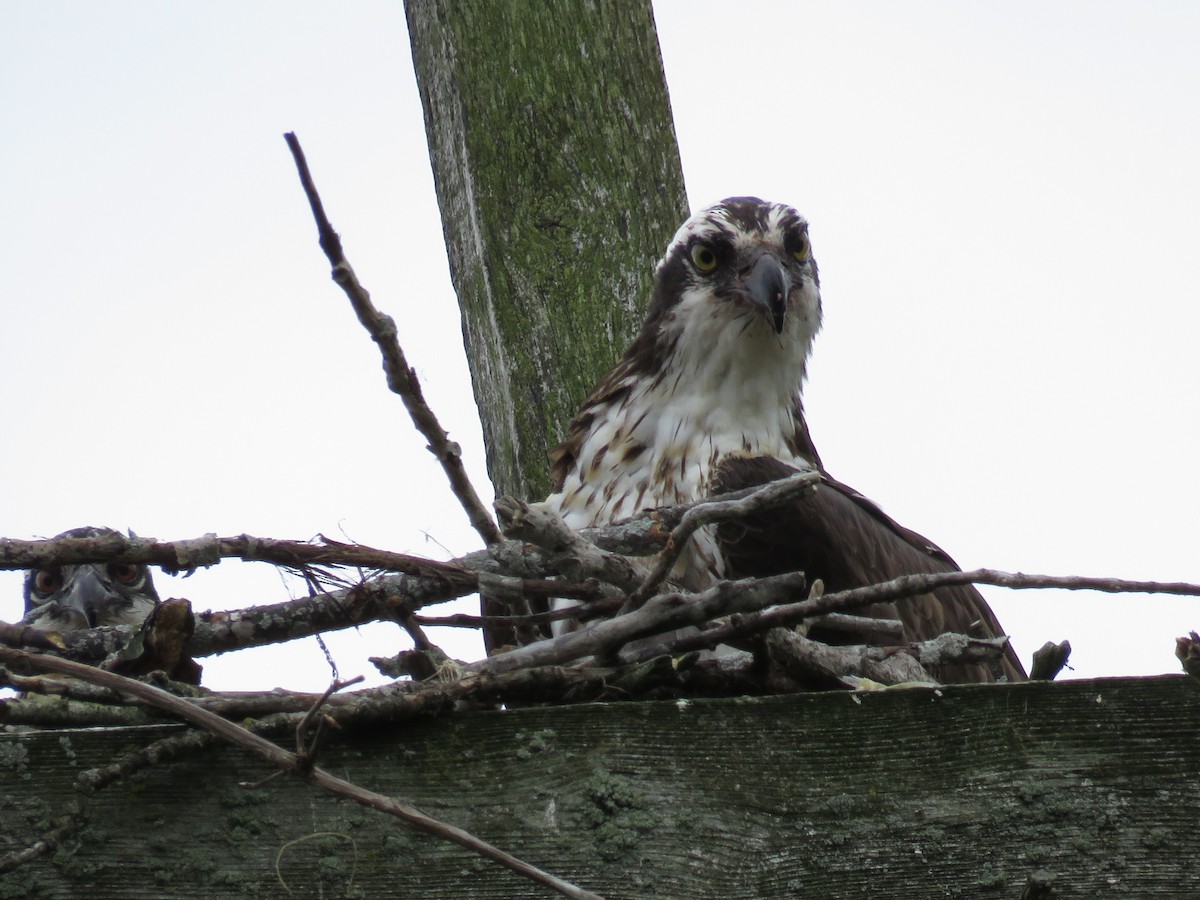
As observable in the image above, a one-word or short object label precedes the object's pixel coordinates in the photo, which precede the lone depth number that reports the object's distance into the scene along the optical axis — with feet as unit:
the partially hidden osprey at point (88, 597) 35.37
